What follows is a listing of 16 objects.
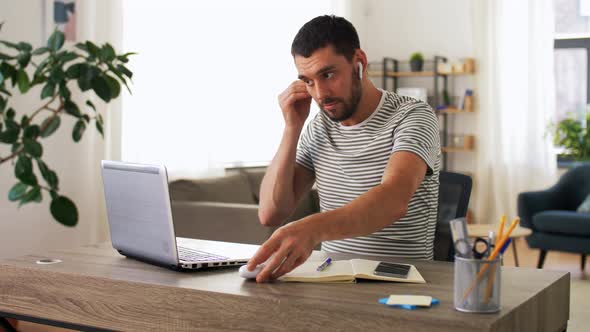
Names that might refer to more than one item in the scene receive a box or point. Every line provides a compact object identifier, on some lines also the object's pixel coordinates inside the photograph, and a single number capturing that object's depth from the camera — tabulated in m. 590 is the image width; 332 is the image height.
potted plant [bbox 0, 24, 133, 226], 2.98
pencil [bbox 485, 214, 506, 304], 1.28
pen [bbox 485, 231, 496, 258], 1.31
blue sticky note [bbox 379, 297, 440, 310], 1.32
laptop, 1.67
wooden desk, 1.32
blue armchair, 5.35
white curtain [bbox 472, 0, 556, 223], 7.19
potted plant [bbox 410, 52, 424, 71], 7.65
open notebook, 1.58
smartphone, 1.60
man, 1.92
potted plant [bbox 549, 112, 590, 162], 6.76
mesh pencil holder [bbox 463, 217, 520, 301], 1.28
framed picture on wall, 4.38
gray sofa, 4.45
